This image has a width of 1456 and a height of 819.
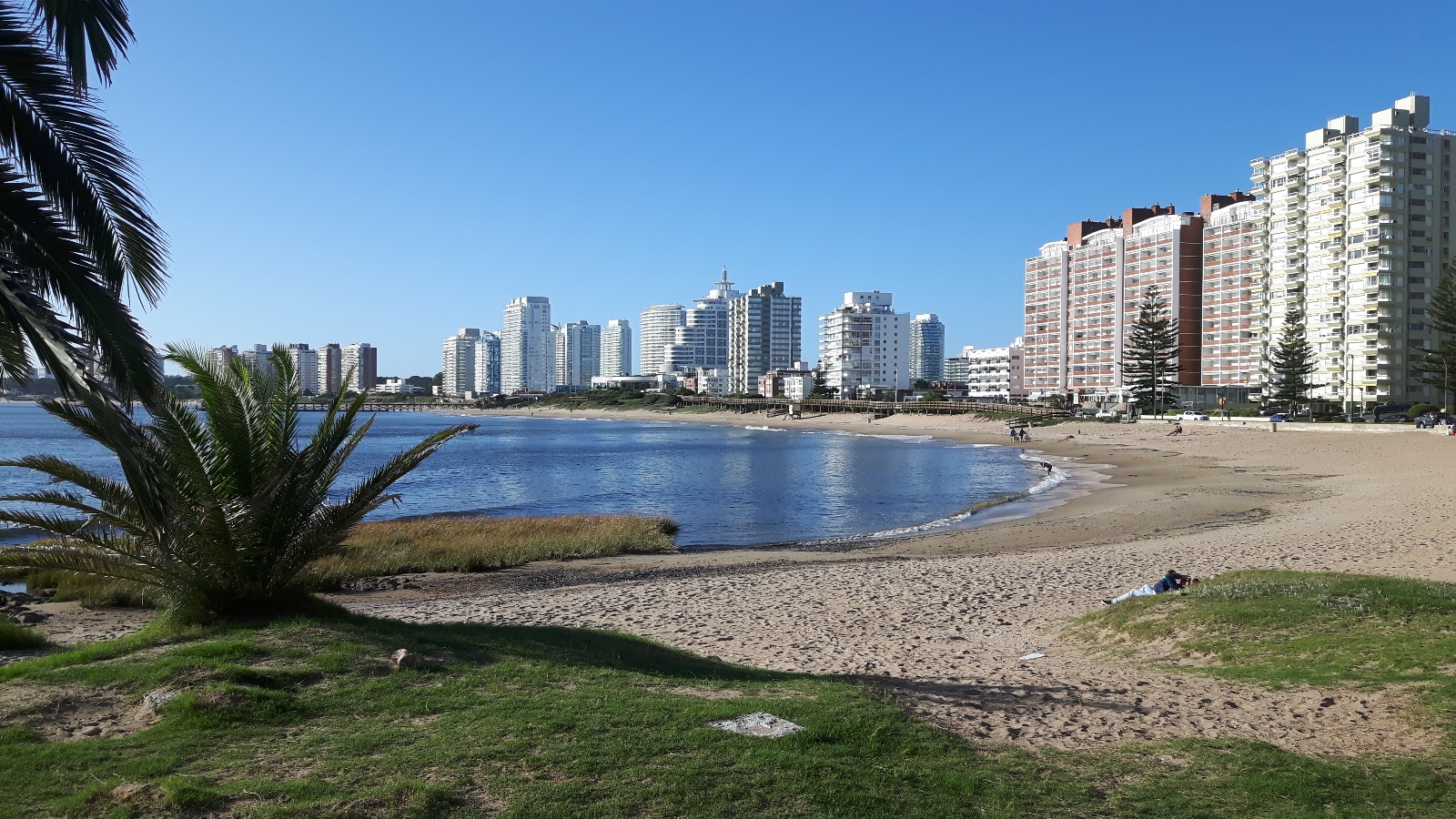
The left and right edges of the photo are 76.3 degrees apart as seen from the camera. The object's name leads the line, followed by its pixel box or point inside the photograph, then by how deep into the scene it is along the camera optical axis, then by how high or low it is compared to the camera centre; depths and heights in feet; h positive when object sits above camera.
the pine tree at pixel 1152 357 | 274.77 +10.62
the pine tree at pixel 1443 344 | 195.72 +10.24
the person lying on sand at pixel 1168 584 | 37.31 -7.82
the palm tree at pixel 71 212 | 14.84 +3.06
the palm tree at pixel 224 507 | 24.57 -3.23
